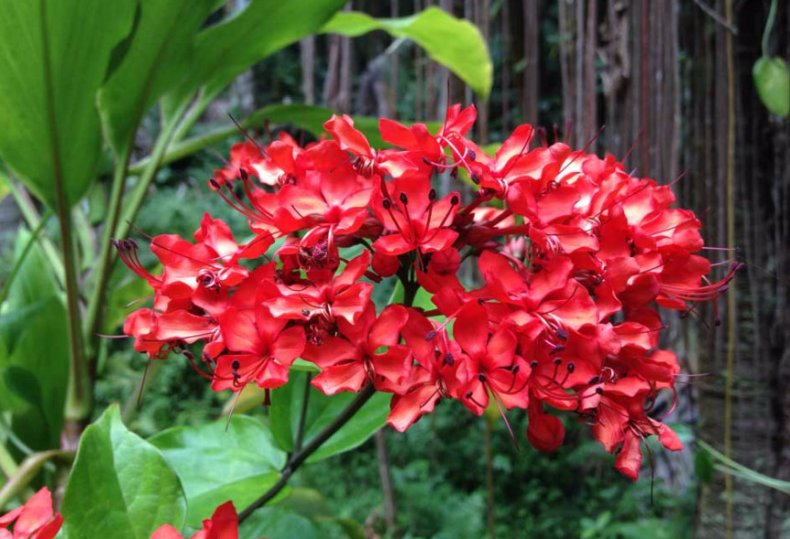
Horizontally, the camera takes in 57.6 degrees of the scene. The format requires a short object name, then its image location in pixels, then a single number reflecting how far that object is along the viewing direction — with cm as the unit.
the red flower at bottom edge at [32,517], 35
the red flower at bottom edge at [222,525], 35
